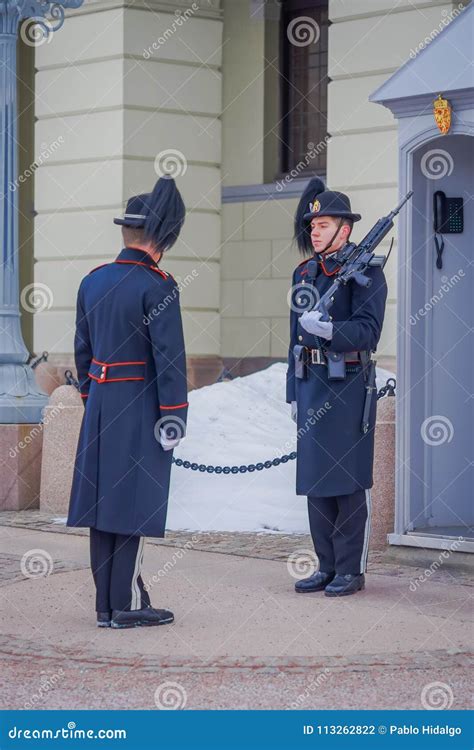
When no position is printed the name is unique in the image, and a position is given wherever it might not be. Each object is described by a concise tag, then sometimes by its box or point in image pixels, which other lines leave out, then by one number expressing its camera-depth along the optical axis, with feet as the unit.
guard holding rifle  47.62
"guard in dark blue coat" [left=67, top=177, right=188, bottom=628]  42.55
